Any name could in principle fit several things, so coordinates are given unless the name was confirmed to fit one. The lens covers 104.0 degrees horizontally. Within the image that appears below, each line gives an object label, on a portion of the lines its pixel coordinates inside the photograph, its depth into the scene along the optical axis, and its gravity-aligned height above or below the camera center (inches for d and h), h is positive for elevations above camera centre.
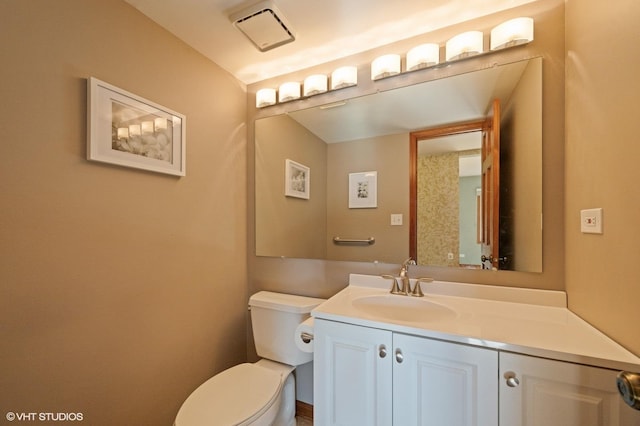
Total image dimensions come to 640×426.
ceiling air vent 47.6 +38.6
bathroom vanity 29.3 -20.3
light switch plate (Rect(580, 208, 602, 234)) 34.2 -0.9
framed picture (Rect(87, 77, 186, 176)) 40.5 +15.3
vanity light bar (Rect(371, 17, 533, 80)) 44.8 +32.9
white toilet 42.8 -33.9
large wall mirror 47.1 +9.0
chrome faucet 51.7 -13.9
